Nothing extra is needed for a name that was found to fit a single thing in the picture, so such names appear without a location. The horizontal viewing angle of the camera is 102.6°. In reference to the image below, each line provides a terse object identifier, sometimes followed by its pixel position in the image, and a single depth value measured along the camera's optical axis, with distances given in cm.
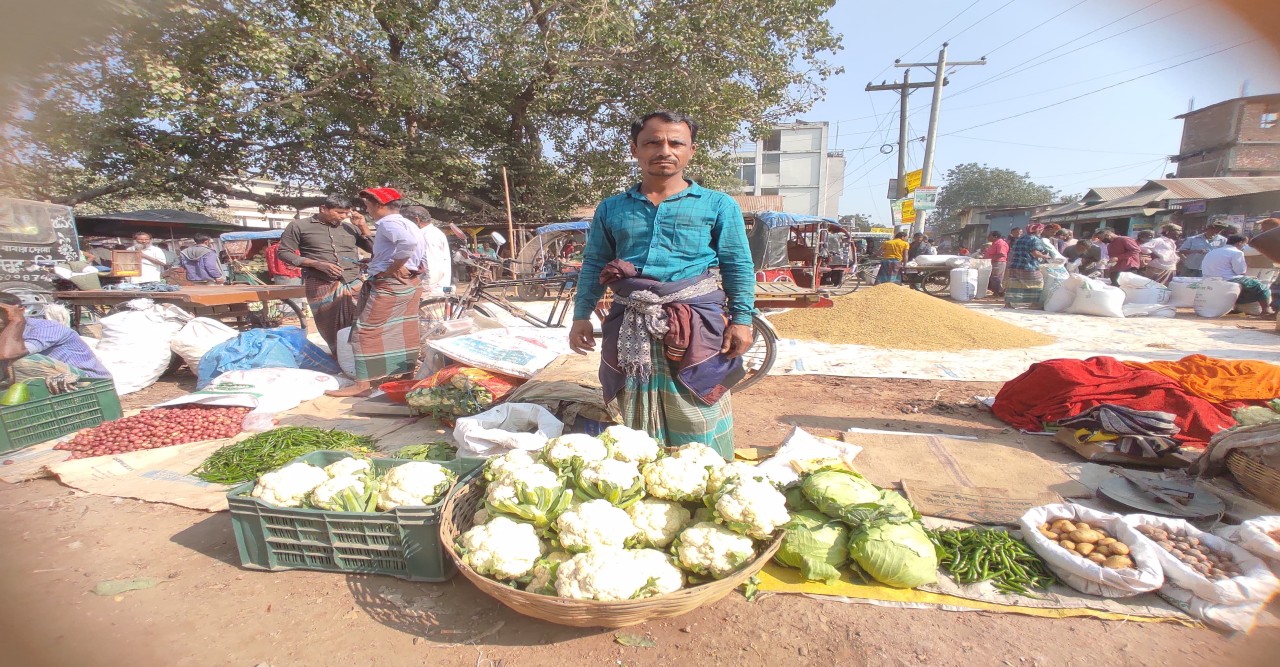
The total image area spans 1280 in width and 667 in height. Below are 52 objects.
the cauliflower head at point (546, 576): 154
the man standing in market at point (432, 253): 466
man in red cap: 396
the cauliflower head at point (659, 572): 153
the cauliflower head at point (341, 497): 188
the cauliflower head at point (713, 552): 158
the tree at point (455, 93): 870
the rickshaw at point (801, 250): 988
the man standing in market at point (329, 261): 450
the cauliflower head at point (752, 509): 161
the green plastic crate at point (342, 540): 185
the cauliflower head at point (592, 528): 158
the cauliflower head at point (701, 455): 189
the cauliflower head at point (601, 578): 144
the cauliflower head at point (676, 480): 178
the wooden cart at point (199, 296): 498
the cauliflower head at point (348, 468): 201
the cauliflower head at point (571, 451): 189
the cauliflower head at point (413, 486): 190
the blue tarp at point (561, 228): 1152
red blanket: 305
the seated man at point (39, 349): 320
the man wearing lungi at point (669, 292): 204
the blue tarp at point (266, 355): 428
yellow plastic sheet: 174
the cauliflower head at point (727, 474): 177
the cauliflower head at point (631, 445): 193
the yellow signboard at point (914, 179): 1320
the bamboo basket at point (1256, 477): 215
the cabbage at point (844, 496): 186
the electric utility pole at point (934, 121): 1270
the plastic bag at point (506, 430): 259
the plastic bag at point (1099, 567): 174
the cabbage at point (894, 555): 178
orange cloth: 322
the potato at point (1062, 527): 199
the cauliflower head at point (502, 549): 156
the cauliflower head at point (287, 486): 192
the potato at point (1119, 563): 179
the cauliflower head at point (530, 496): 169
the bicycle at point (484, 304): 515
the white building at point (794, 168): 3025
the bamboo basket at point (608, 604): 143
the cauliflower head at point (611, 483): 175
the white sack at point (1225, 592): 165
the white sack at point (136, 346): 434
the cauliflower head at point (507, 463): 182
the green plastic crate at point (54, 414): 313
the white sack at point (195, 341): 456
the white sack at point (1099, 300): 780
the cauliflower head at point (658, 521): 172
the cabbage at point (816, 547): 184
